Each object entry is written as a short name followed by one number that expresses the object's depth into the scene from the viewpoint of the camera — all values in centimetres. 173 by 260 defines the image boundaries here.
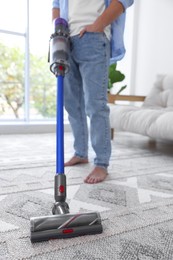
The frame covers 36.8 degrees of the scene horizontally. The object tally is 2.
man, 116
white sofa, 168
